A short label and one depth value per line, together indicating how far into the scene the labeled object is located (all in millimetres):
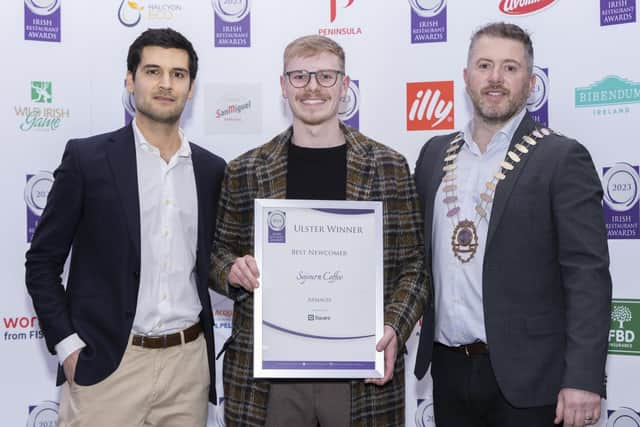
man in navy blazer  2750
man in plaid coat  2686
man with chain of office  2541
